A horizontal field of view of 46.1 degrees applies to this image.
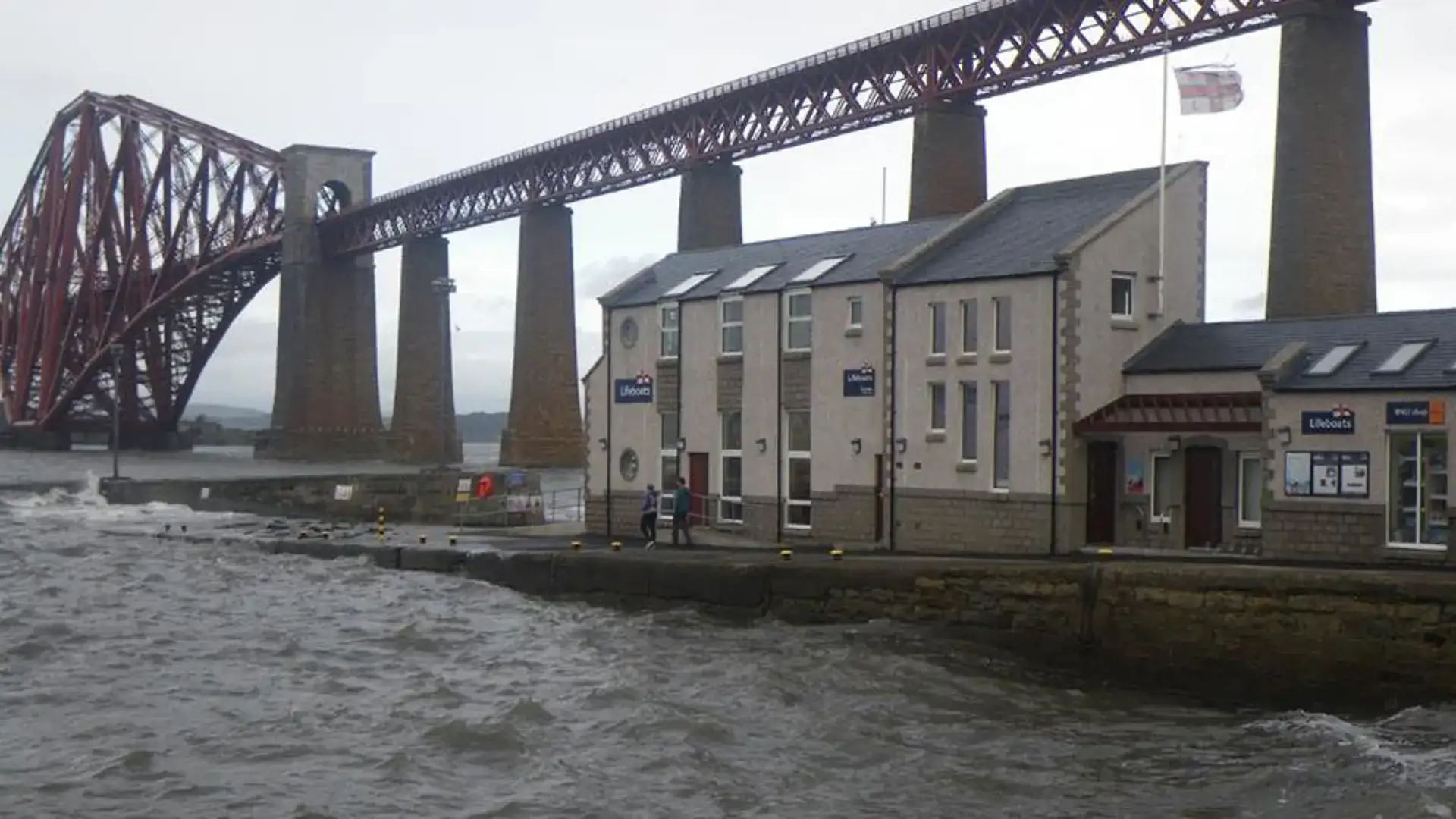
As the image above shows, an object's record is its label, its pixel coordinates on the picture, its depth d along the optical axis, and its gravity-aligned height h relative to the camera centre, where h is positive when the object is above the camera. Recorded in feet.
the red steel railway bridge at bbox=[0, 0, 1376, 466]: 155.53 +44.50
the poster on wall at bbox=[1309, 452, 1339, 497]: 94.02 +0.01
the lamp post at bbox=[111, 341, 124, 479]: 205.46 +11.17
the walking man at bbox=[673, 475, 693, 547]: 122.83 -2.96
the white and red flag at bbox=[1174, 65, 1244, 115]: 122.01 +27.33
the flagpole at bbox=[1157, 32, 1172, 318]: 113.80 +16.70
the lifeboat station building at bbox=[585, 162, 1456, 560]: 94.58 +4.66
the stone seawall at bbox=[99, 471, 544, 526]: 200.13 -4.17
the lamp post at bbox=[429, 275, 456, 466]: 200.85 +20.80
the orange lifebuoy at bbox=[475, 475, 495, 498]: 181.16 -2.72
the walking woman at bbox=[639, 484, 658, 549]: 124.91 -4.25
